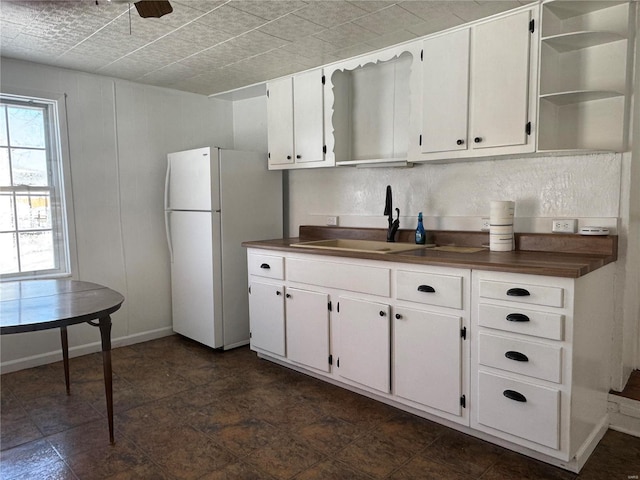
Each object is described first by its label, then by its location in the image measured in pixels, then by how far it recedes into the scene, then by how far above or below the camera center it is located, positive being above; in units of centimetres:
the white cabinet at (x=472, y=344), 197 -71
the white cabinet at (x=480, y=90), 233 +63
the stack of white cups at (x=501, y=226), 249 -12
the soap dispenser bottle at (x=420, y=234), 299 -19
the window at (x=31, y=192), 332 +14
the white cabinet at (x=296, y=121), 338 +66
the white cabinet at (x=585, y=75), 225 +66
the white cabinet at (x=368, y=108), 312 +71
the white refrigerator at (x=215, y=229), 360 -18
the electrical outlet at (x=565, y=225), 245 -12
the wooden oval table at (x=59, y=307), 197 -47
